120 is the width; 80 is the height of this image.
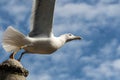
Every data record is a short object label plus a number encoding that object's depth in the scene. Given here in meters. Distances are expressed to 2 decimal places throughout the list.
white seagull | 10.45
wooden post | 10.00
